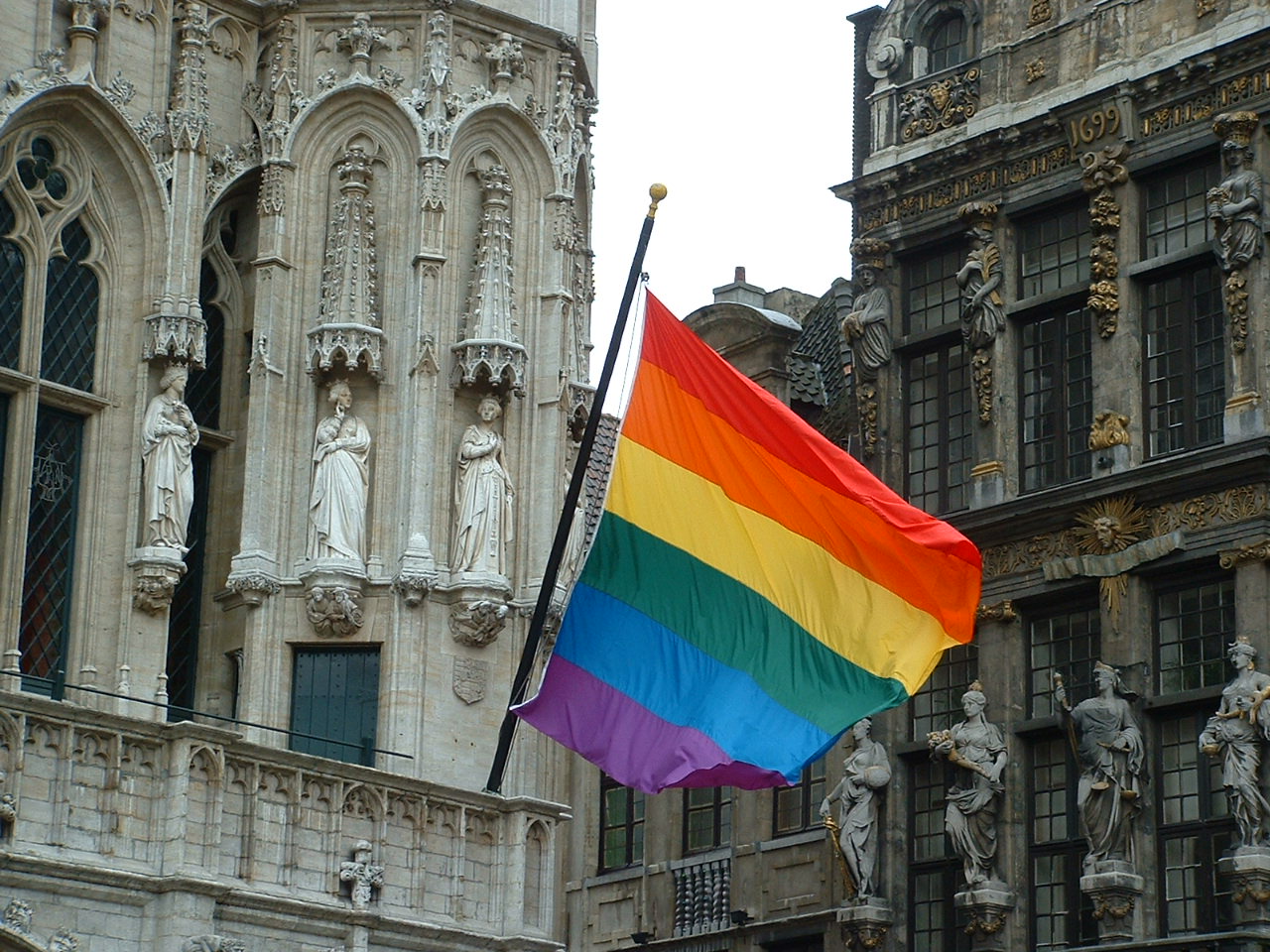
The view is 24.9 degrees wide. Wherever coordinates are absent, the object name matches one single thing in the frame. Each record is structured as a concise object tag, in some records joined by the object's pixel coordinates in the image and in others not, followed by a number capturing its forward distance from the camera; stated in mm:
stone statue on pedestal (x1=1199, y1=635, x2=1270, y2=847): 28141
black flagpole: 21797
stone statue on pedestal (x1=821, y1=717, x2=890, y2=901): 31906
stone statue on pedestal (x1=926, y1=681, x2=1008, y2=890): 30781
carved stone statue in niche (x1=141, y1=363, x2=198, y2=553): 24031
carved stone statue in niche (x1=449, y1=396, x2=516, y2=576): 24797
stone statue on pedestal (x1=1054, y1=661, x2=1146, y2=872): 29406
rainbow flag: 21859
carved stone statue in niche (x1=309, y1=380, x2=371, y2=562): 24578
